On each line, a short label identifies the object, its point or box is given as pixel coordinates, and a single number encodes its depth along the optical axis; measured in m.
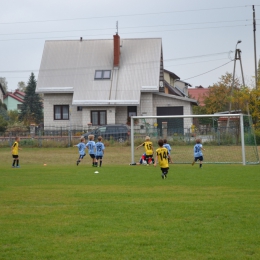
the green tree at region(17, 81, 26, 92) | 170.25
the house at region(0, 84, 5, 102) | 103.39
